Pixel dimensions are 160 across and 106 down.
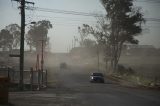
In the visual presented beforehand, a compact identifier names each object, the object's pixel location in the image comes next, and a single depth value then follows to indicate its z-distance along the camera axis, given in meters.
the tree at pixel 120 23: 86.31
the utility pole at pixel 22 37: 41.83
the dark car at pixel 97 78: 60.56
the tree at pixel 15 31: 181.12
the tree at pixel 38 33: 160.38
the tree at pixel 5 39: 181.12
